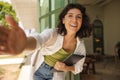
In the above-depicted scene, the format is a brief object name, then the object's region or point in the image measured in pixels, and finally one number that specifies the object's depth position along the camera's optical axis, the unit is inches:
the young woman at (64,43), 39.2
